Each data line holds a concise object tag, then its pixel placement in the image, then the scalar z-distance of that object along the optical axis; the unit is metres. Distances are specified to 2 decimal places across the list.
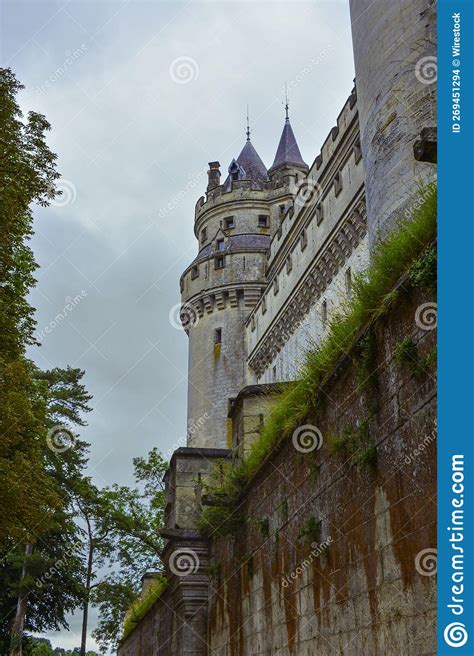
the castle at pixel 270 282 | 9.14
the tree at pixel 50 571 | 27.53
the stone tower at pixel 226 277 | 31.58
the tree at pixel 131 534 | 31.06
